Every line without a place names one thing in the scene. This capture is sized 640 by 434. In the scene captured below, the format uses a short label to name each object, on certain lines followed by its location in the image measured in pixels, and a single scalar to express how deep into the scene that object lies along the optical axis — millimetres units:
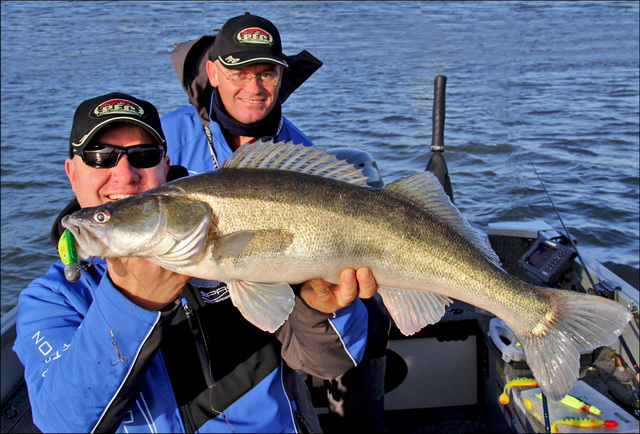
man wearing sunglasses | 2082
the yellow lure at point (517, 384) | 3729
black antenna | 5185
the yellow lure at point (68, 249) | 2256
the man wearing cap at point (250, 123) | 3730
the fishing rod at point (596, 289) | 3914
